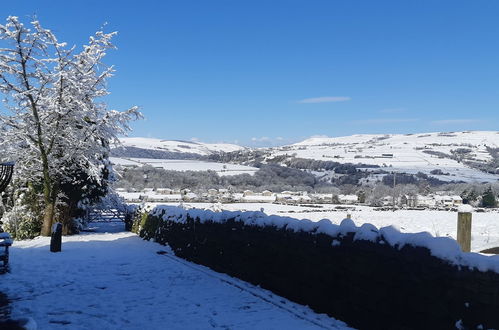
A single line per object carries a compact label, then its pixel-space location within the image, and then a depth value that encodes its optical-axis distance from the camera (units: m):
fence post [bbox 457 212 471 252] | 7.29
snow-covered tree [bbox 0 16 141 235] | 15.91
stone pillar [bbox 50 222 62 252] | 13.08
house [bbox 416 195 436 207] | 78.17
